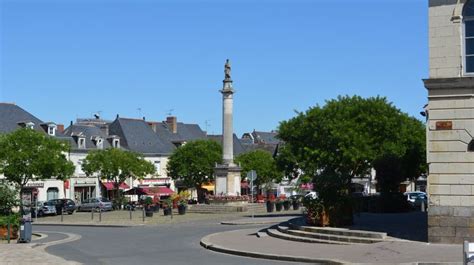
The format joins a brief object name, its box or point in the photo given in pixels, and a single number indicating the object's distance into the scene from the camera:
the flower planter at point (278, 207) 48.62
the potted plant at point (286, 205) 49.41
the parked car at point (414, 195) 48.77
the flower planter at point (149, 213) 44.88
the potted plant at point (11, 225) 27.80
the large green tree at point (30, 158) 51.09
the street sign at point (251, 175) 39.06
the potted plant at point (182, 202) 46.88
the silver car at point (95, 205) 59.03
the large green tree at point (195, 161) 74.00
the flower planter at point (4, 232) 27.92
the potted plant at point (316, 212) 23.72
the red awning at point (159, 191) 77.25
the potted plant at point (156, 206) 51.58
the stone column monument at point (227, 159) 52.59
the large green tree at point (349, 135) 46.06
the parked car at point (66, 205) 54.97
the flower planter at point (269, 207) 47.96
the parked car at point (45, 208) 52.31
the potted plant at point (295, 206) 49.17
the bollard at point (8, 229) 27.47
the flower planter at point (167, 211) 46.47
